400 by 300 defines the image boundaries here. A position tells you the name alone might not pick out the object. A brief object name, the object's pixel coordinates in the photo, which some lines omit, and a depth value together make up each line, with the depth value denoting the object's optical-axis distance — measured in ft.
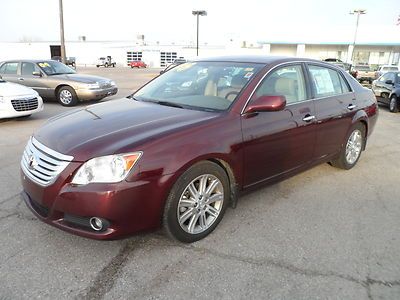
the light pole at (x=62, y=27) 69.97
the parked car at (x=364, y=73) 90.97
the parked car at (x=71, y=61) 152.35
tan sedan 38.42
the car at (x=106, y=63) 218.59
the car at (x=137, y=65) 217.56
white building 193.77
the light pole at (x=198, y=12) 144.25
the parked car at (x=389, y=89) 39.37
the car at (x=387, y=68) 92.44
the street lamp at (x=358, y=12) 157.23
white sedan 27.30
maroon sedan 8.90
